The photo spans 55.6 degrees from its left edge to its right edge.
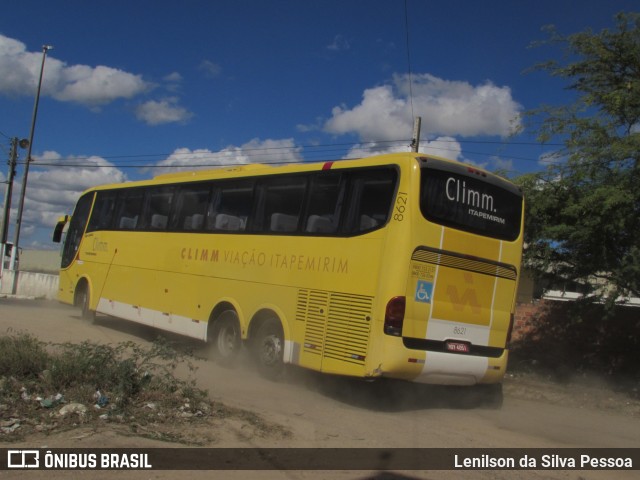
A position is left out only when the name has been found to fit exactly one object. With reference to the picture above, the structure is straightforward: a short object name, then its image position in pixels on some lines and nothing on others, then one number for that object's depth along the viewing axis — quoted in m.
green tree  10.05
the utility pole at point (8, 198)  26.14
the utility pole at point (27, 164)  28.03
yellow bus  7.79
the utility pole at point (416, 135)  18.55
